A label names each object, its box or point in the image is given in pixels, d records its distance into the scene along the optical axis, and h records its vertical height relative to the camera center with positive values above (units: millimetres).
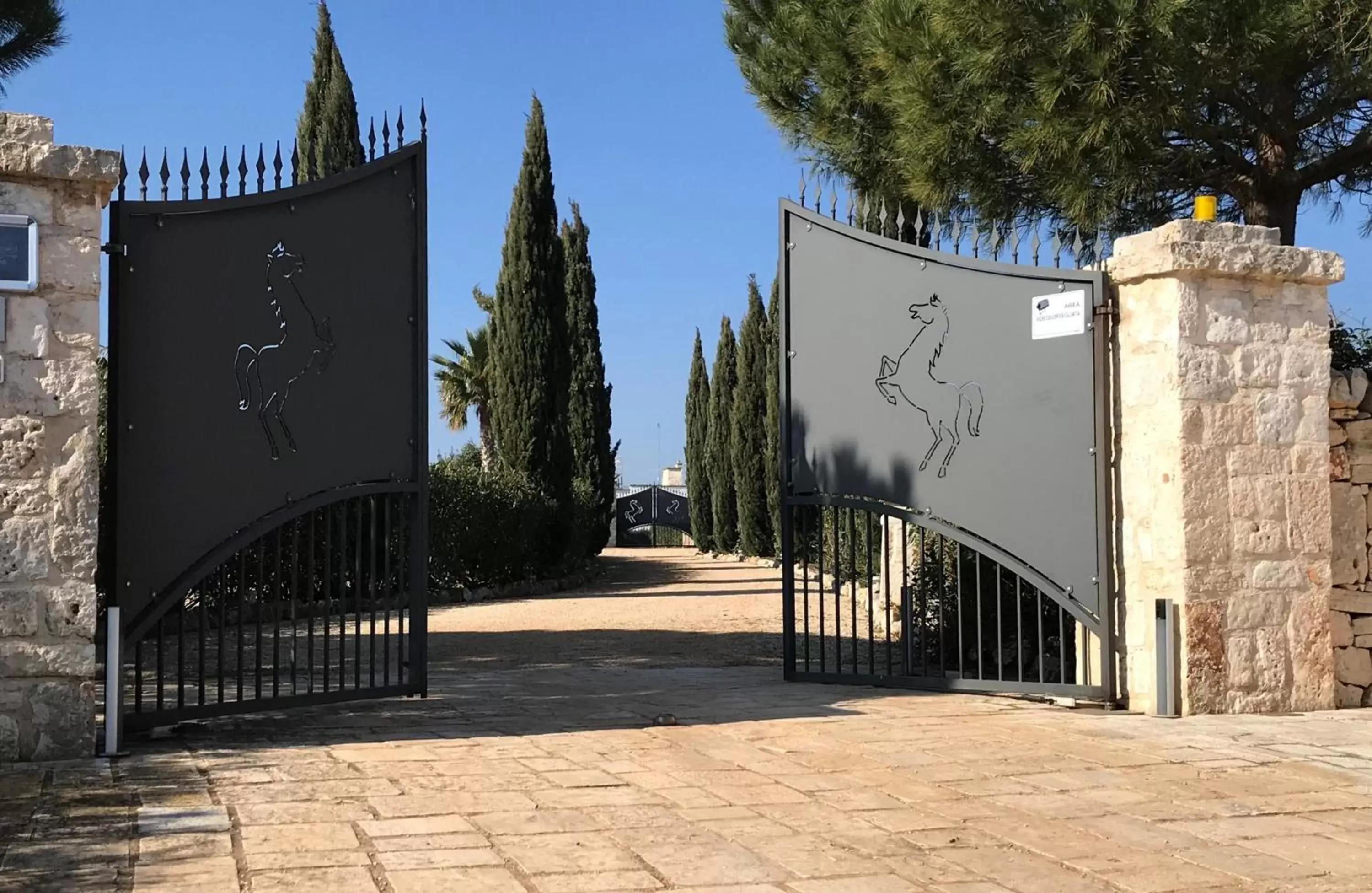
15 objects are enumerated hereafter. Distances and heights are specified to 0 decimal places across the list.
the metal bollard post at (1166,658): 6008 -703
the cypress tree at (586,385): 24359 +2704
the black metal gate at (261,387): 5328 +643
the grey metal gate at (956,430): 6398 +491
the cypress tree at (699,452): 28891 +1589
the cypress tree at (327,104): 19250 +6730
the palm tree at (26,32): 8203 +3345
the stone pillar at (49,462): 4824 +248
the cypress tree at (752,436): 23938 +1659
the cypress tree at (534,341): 18875 +2833
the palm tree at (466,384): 30297 +3437
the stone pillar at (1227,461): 6074 +272
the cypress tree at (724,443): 26188 +1666
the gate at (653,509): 33406 +282
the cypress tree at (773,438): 22031 +1450
